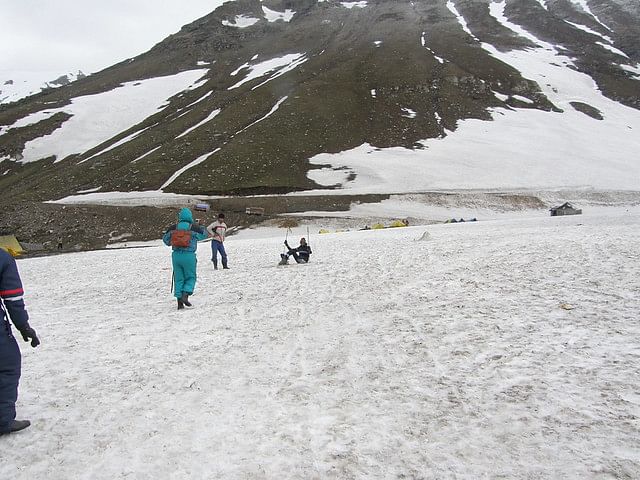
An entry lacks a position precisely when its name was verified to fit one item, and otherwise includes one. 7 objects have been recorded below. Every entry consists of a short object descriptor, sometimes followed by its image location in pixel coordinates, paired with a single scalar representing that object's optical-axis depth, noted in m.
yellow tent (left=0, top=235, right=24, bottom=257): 36.61
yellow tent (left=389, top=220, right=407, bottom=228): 44.50
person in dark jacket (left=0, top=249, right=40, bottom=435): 5.63
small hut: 47.86
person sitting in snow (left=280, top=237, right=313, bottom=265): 19.59
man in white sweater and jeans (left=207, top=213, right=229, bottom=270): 19.14
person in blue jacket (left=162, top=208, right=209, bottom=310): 11.73
